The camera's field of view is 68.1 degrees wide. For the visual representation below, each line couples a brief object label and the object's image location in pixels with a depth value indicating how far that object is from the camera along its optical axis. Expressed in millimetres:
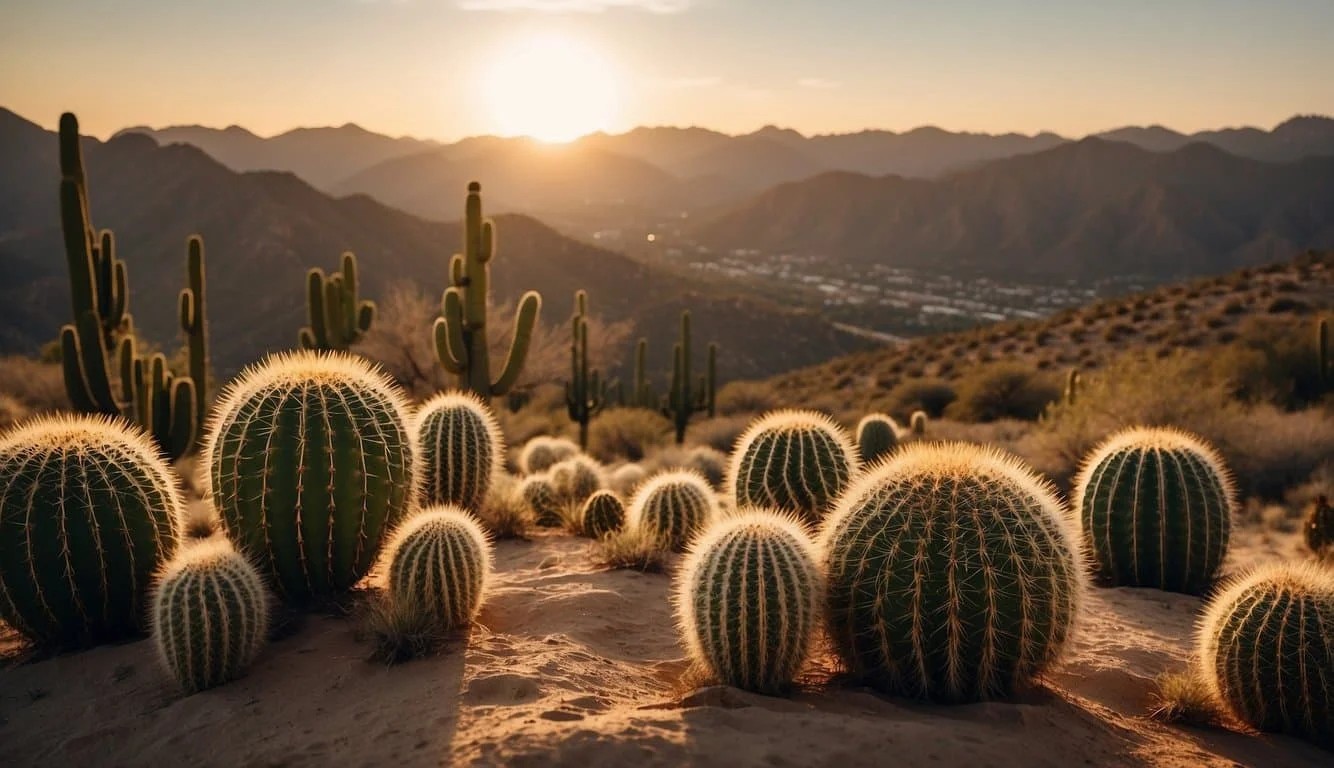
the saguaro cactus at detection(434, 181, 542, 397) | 13805
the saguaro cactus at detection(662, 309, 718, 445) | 22281
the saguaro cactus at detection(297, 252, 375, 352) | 17062
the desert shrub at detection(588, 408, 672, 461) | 21922
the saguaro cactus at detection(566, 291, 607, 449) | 20781
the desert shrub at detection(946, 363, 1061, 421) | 22281
